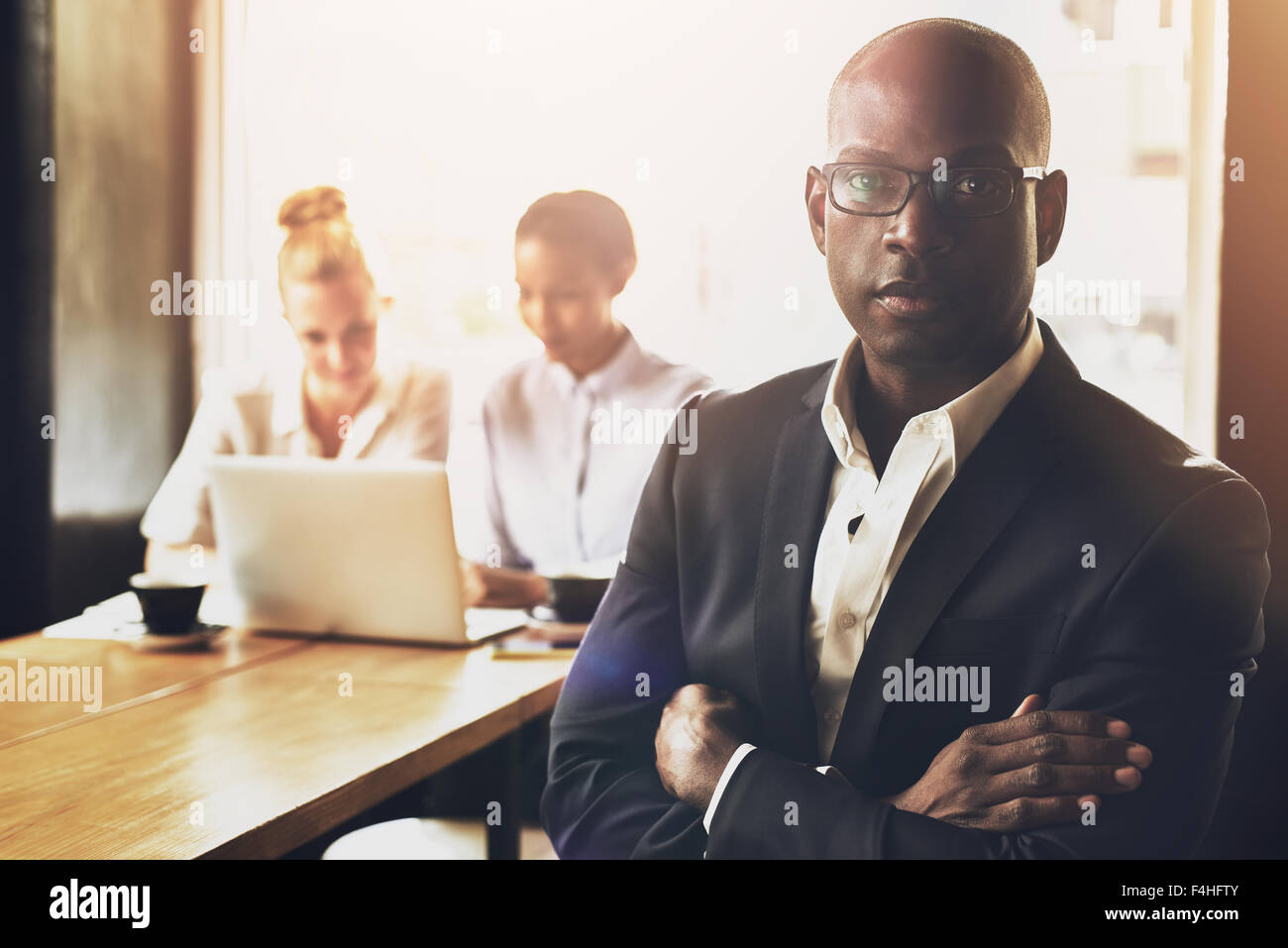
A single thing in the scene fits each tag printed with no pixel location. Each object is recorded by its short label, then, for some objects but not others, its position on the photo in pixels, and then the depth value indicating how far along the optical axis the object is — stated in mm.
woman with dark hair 3070
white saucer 2092
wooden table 1272
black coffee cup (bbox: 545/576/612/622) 2158
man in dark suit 1436
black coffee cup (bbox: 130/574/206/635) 2096
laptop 2016
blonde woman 3137
